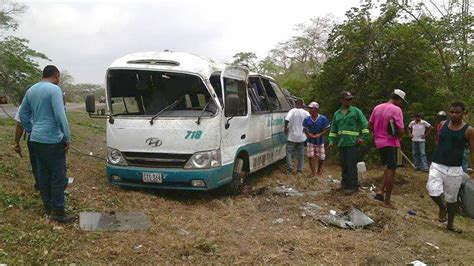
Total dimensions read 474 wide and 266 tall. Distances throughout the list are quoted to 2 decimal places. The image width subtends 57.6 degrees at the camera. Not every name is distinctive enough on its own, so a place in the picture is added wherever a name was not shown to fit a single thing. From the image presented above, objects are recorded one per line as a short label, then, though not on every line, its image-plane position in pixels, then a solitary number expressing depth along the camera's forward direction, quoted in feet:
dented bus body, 20.94
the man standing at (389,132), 21.74
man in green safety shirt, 24.07
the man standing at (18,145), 19.00
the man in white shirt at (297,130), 29.45
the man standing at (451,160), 18.80
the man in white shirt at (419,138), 36.35
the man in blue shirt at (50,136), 16.25
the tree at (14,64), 68.28
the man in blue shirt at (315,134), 28.89
